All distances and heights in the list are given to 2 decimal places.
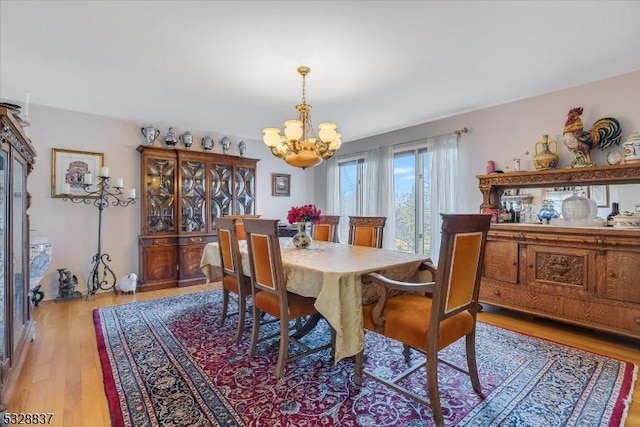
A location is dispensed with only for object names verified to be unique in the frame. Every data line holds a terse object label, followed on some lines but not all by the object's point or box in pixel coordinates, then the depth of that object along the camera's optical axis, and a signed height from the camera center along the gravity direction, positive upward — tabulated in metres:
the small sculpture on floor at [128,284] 4.18 -0.94
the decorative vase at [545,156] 3.20 +0.59
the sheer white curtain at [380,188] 4.96 +0.42
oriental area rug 1.69 -1.10
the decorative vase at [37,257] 2.81 -0.41
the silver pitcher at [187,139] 4.77 +1.15
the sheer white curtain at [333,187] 5.89 +0.50
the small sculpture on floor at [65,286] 3.88 -0.90
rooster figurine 2.92 +0.74
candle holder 4.11 +0.13
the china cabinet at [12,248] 1.80 -0.22
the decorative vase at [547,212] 3.33 +0.01
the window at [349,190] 5.49 +0.41
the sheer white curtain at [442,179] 4.14 +0.46
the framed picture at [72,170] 3.92 +0.56
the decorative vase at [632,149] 2.66 +0.56
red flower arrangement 2.87 -0.01
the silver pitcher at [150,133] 4.44 +1.14
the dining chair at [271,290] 2.07 -0.54
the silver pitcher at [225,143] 5.18 +1.16
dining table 1.83 -0.41
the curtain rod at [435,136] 4.05 +1.07
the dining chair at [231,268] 2.59 -0.48
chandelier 2.77 +0.66
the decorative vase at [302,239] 2.99 -0.25
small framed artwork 5.95 +0.56
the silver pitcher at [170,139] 4.60 +1.11
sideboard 2.60 -0.50
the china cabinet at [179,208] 4.39 +0.09
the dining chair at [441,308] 1.60 -0.56
